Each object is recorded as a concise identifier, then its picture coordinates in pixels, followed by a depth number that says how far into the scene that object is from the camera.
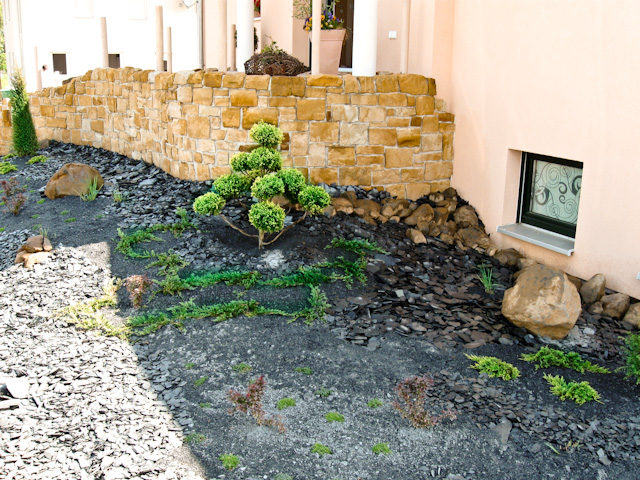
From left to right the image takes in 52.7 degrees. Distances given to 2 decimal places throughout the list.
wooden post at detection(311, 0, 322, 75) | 8.58
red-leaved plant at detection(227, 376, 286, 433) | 4.54
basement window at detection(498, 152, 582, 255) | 7.21
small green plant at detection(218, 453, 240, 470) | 4.10
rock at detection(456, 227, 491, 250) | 7.96
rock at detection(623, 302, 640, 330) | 6.08
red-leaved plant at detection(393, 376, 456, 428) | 4.57
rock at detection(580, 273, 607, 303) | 6.46
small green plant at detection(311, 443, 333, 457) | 4.26
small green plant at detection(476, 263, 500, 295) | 6.84
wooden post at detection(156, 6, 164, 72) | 9.97
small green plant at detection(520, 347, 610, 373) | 5.39
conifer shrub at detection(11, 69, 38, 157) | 12.15
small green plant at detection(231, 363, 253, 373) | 5.22
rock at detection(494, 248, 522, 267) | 7.51
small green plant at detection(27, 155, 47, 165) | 11.62
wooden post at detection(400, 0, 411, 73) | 8.80
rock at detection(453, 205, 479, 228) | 8.37
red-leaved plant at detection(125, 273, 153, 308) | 6.26
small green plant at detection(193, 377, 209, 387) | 5.04
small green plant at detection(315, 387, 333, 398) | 4.90
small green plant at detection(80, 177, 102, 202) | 9.09
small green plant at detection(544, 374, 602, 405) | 4.91
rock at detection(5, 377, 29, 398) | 4.86
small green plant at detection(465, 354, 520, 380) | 5.21
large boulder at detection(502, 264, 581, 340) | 5.76
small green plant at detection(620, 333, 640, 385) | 5.03
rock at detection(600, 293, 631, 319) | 6.25
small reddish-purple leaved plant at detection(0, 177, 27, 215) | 9.22
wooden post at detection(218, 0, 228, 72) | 9.24
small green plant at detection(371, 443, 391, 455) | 4.29
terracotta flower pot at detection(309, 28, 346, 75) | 9.73
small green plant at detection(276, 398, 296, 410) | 4.74
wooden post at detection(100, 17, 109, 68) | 11.62
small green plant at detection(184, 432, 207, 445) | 4.35
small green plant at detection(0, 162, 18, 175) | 11.27
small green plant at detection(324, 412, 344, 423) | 4.61
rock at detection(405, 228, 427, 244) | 7.85
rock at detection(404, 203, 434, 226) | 8.31
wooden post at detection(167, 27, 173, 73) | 10.06
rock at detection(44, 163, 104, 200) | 9.36
